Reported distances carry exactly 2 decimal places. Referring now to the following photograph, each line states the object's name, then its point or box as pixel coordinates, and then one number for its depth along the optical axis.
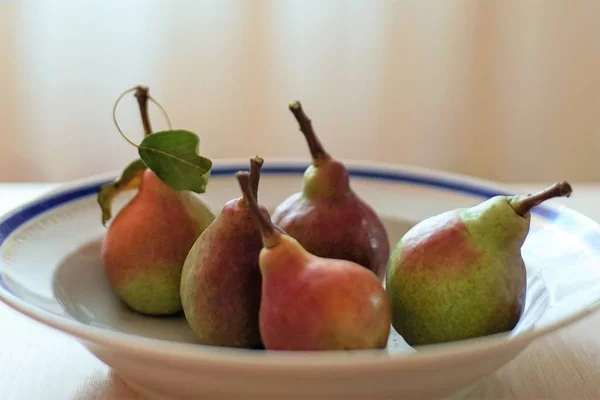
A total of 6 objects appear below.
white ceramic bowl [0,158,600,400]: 0.26
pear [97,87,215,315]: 0.43
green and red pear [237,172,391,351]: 0.30
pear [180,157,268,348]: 0.35
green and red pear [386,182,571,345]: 0.35
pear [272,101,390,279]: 0.40
